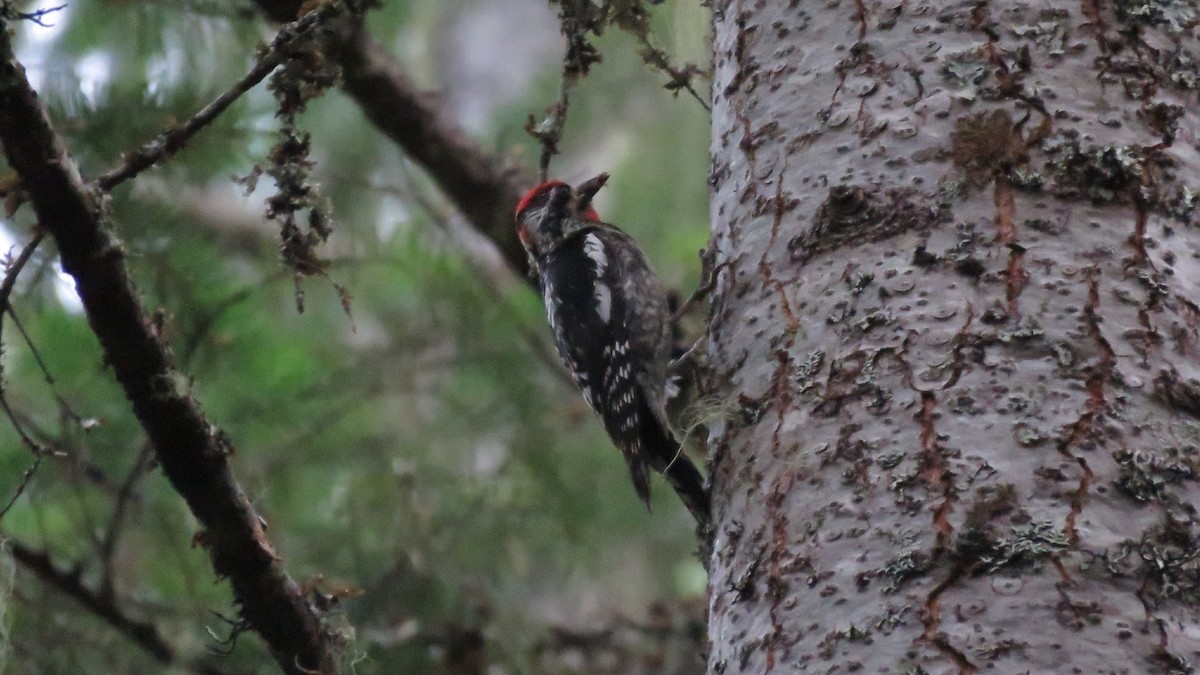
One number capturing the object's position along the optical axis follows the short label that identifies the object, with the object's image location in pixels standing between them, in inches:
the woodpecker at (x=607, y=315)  296.0
